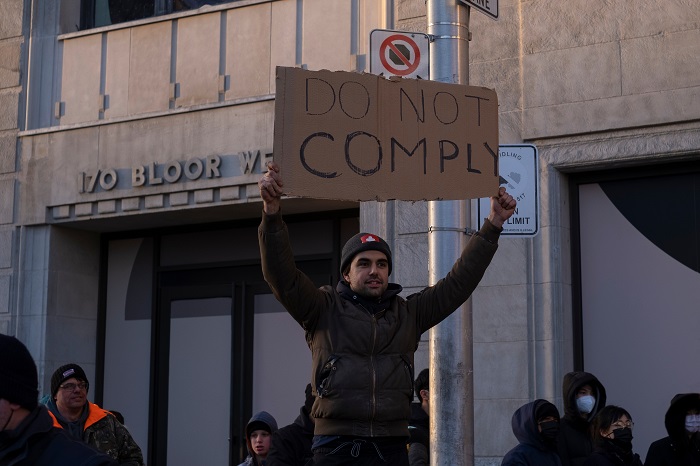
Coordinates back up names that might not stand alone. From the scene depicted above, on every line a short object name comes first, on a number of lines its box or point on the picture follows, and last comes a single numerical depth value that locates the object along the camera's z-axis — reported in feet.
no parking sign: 24.36
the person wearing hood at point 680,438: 28.78
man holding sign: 17.35
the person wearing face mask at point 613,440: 27.22
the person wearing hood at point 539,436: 26.63
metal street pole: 22.66
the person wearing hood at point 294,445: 27.43
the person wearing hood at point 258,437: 30.25
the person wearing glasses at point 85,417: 27.09
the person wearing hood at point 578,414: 28.25
